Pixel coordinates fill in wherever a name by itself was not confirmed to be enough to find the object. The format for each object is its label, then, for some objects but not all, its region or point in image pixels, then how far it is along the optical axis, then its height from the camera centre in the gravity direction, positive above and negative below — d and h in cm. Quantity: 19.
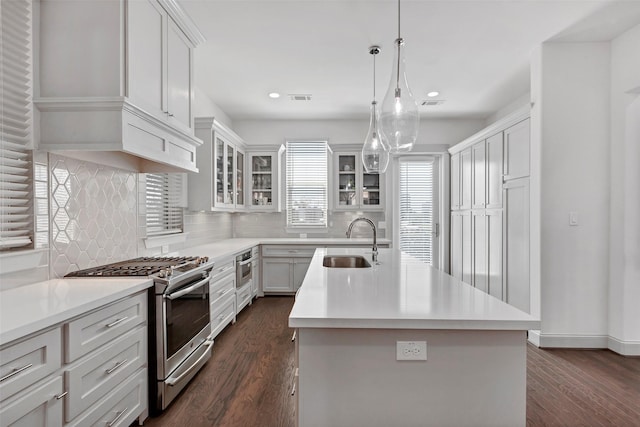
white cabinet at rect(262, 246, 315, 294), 471 -81
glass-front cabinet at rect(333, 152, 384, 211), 513 +40
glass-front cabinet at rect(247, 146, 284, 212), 507 +49
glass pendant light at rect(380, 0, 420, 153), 190 +58
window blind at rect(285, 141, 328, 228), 528 +44
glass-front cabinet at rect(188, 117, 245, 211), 365 +48
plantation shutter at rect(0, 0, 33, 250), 163 +44
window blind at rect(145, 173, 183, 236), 291 +7
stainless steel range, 193 -69
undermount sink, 301 -46
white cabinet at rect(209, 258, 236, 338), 300 -84
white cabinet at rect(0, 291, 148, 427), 114 -67
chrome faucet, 272 -34
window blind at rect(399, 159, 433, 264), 541 +10
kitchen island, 122 -60
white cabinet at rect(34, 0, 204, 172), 177 +74
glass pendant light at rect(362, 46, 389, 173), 299 +55
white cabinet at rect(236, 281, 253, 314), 377 -105
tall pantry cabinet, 333 +2
